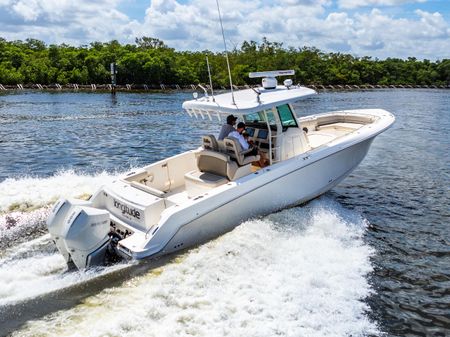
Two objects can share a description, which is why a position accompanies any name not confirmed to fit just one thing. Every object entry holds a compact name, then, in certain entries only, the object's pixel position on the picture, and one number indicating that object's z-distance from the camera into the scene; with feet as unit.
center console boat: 22.17
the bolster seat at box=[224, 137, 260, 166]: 27.63
